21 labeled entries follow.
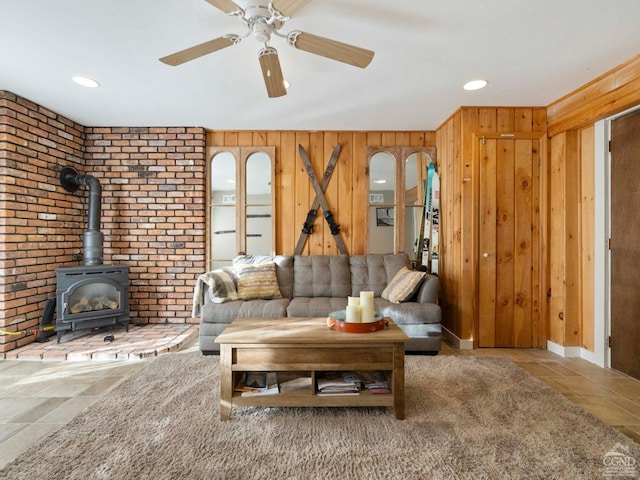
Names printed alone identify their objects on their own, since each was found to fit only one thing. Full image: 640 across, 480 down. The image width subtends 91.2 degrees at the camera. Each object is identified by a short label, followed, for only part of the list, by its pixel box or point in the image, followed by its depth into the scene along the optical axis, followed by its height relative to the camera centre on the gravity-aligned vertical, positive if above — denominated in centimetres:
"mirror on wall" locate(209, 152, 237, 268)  377 +38
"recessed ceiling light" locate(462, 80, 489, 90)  257 +131
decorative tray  183 -50
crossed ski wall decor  369 +43
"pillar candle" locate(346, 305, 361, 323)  186 -43
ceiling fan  149 +106
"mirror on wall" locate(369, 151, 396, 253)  376 +40
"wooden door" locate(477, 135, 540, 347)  307 +0
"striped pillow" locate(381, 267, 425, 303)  294 -44
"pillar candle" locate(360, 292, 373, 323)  186 -39
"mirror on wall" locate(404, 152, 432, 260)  376 +49
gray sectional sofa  279 -57
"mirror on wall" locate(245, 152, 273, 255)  375 +45
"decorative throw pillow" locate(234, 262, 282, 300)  308 -41
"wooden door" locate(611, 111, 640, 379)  237 -3
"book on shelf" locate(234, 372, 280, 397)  181 -86
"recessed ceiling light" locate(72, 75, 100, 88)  252 +132
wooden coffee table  175 -68
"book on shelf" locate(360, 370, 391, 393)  183 -86
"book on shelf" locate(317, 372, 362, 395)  180 -85
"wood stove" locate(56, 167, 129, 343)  304 -45
